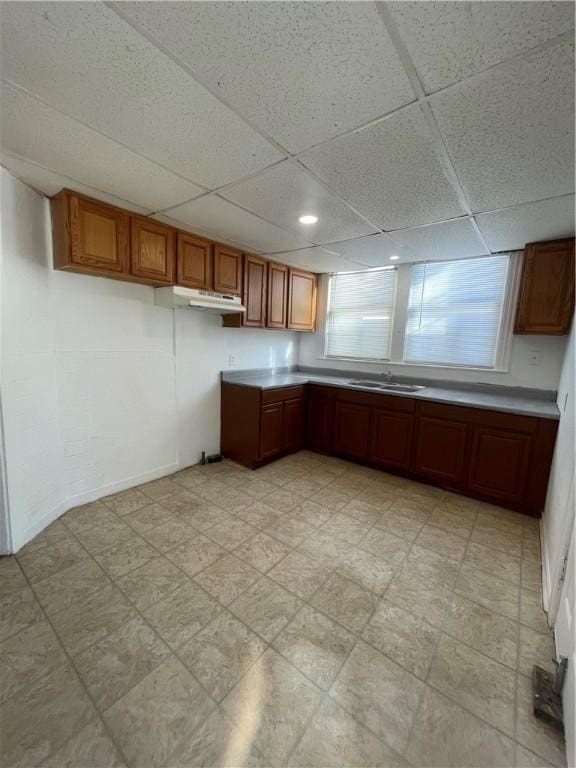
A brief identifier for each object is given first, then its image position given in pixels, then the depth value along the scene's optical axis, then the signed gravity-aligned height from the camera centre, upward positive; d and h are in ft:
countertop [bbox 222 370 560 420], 8.68 -1.50
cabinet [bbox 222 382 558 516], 8.48 -2.96
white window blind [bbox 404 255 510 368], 10.37 +1.34
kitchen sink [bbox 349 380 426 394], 11.22 -1.54
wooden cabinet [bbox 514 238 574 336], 8.26 +1.76
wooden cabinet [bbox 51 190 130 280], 6.64 +2.21
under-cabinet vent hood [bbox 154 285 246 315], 8.45 +1.12
